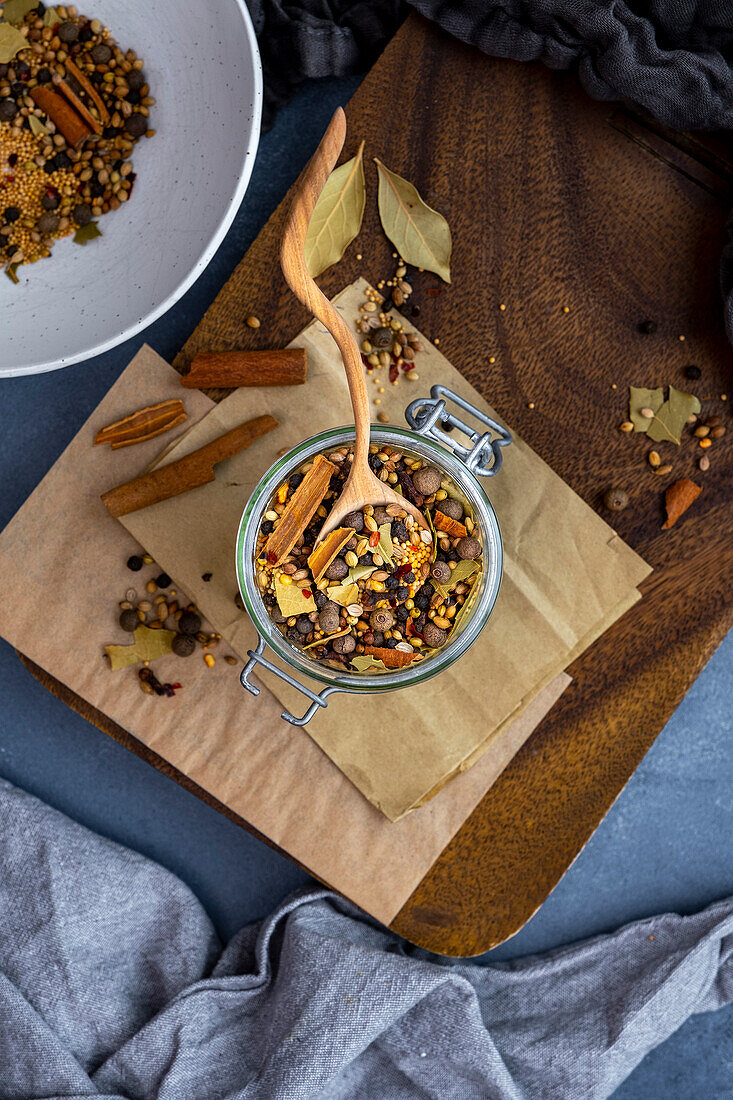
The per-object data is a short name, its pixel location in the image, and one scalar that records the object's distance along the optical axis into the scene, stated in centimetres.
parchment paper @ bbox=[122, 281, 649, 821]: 84
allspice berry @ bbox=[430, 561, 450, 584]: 82
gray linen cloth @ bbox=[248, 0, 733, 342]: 83
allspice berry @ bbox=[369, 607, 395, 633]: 81
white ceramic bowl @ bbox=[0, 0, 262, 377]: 83
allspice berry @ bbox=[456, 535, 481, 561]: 82
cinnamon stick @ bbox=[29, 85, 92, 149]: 85
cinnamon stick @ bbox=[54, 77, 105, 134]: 85
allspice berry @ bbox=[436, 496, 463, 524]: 82
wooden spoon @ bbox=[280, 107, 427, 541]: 77
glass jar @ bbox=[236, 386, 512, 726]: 82
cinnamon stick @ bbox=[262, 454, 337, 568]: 82
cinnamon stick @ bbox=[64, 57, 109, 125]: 85
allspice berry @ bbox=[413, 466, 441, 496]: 82
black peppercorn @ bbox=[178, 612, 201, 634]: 85
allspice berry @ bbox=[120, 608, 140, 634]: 85
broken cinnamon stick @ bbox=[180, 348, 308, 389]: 84
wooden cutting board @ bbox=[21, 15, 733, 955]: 84
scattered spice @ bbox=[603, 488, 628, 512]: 84
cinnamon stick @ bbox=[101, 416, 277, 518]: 84
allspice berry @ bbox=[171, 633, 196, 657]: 85
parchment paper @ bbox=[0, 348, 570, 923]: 85
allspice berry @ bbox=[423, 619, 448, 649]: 82
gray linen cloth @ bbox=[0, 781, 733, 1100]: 87
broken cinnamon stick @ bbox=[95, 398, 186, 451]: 84
